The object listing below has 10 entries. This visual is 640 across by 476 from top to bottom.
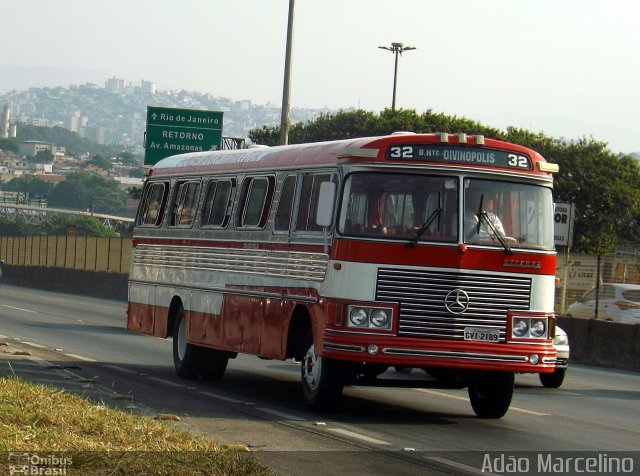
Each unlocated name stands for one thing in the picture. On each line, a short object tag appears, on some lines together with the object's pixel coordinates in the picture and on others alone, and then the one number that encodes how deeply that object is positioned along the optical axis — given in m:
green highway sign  42.78
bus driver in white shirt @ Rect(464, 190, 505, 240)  14.20
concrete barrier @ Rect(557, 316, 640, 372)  26.78
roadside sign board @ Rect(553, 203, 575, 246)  26.92
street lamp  76.56
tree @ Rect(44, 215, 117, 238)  149.62
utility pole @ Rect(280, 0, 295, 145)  33.05
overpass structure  178.65
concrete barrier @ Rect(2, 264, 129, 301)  51.44
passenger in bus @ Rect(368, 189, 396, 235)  14.12
